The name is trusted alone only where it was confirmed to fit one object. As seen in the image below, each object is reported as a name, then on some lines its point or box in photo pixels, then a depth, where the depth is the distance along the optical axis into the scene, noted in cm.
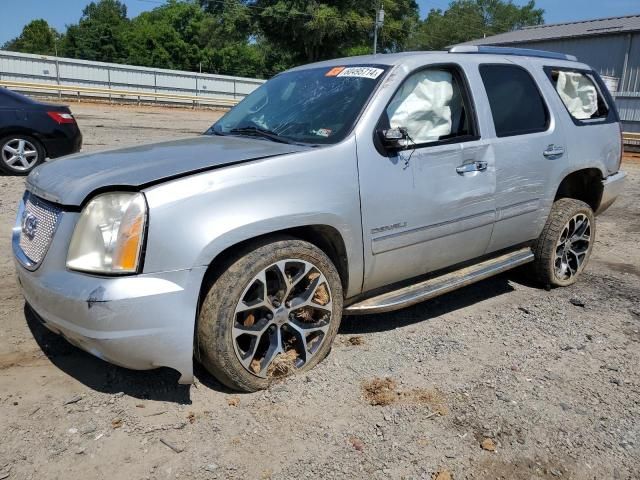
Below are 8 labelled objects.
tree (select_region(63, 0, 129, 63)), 6994
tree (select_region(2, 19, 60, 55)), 8339
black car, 850
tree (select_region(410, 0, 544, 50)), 7819
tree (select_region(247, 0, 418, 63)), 3706
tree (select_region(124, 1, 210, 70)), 6912
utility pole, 3591
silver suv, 267
